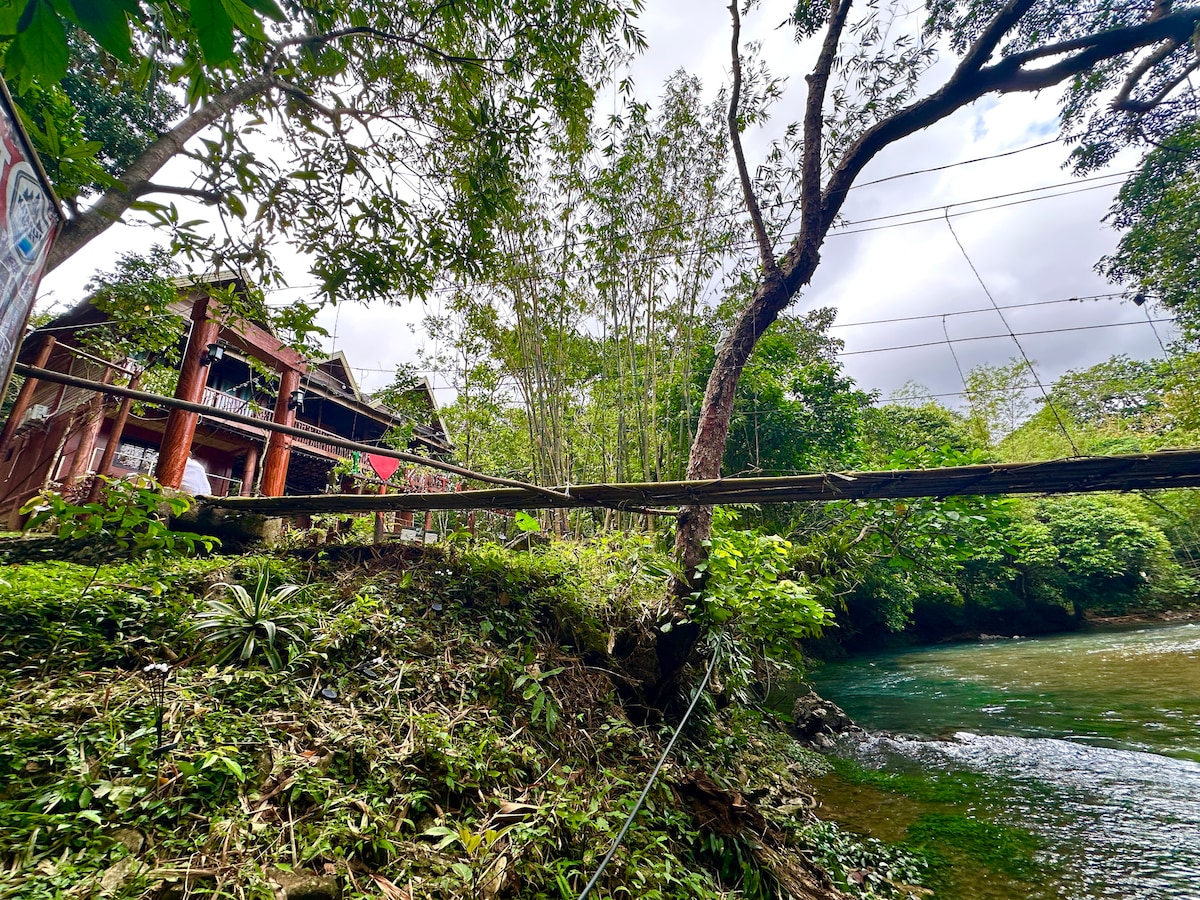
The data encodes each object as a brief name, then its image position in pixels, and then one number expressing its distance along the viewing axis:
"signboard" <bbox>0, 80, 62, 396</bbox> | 0.77
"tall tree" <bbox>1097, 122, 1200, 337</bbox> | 5.43
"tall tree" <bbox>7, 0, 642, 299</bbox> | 2.54
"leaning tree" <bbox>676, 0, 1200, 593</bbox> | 3.77
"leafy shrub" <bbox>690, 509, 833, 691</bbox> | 3.29
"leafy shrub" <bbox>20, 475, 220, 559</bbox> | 2.26
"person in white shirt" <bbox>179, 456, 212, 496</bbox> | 6.29
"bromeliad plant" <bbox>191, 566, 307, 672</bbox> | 2.52
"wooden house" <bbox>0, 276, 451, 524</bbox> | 6.57
